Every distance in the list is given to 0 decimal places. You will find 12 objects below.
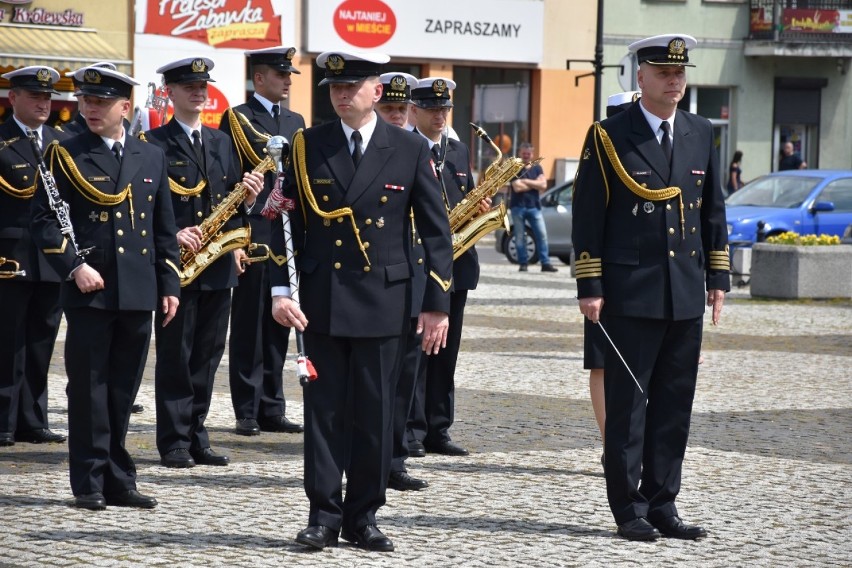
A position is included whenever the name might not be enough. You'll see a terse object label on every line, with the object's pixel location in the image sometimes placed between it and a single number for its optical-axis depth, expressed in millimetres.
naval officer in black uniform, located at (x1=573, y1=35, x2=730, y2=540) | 11887
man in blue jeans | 41225
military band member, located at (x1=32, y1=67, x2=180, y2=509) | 12577
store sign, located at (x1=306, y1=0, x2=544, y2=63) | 57709
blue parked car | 38339
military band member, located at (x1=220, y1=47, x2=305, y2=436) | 16083
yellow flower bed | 33471
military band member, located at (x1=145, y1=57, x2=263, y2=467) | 14553
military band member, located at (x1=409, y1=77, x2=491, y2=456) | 15205
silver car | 44988
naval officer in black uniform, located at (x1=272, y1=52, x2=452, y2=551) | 11260
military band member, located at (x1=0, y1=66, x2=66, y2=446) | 15607
